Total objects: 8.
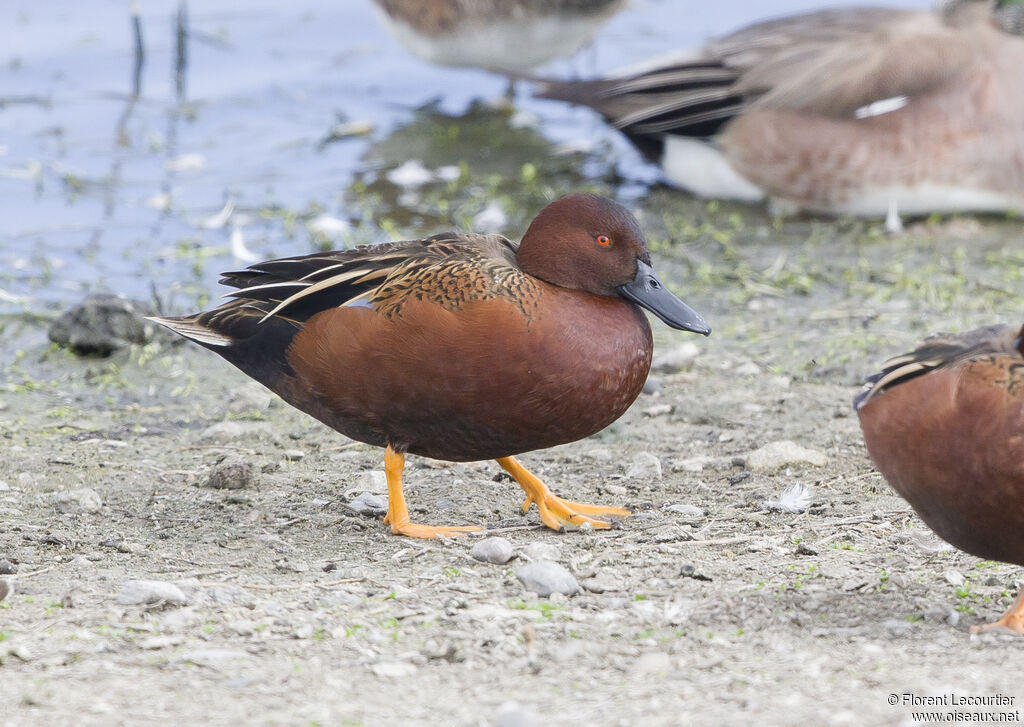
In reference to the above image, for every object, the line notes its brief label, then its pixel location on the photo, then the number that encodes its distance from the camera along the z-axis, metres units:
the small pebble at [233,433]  10.03
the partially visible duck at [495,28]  18.36
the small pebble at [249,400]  10.71
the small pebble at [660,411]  10.43
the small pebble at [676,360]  11.26
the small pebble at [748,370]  11.16
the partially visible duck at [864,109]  14.27
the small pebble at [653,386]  10.81
